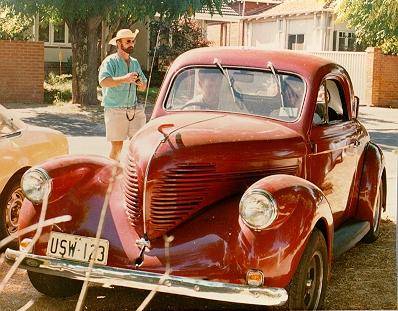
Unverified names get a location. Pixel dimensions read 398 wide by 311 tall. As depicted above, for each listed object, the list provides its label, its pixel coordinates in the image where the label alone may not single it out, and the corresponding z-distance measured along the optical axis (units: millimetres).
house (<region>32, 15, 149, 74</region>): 26953
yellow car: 5785
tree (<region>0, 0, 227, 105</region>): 16922
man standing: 7516
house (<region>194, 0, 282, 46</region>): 33656
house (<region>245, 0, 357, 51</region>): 30219
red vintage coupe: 3969
